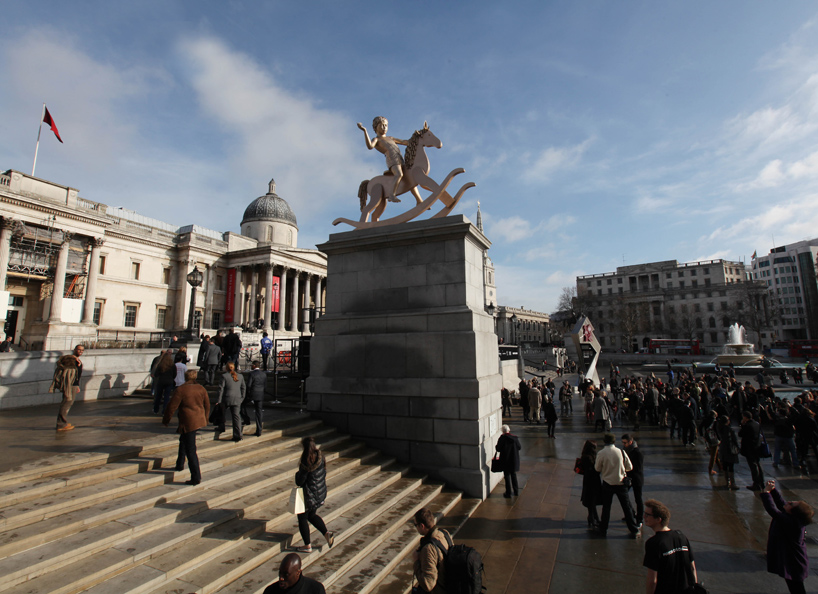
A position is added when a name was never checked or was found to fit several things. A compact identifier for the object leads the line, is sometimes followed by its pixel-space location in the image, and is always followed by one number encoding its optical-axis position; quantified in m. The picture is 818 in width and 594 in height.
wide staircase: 4.10
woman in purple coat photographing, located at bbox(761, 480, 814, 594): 4.36
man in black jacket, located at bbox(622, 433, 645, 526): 7.02
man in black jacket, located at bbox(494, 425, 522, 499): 7.97
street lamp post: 16.56
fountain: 40.78
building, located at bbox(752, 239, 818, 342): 87.88
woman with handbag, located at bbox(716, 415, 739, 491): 8.73
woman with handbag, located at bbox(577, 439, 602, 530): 6.80
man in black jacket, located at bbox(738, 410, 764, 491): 8.52
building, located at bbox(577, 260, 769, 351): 84.06
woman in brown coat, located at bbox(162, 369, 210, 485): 5.77
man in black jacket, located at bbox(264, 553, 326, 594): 3.07
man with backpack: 3.51
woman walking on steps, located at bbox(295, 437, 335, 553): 5.05
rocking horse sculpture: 10.05
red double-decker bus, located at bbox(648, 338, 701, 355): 60.25
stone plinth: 8.47
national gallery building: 31.92
